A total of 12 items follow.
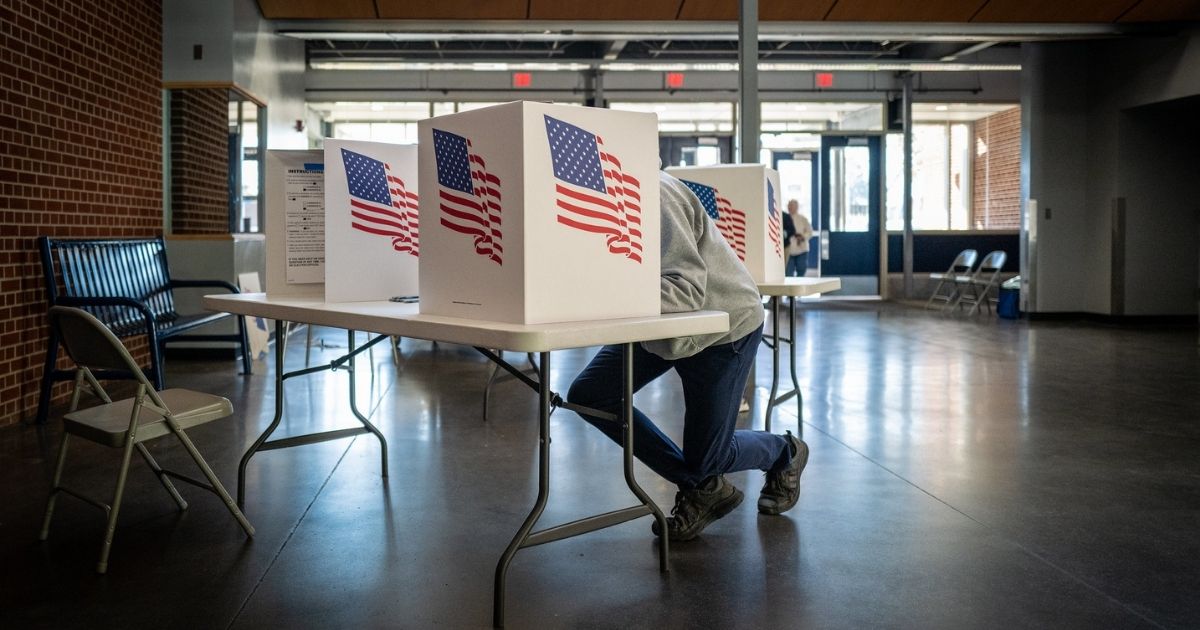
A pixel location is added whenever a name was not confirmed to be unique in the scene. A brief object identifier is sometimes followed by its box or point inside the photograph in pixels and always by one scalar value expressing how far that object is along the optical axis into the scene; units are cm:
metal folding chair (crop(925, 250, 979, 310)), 1217
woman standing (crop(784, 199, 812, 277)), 1284
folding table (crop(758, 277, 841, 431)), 414
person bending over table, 251
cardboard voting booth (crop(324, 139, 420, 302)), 289
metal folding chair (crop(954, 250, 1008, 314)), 1179
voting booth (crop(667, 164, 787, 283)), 436
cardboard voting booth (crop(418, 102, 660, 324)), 210
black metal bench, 493
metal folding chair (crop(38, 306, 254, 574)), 268
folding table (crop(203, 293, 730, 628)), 202
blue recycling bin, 1124
